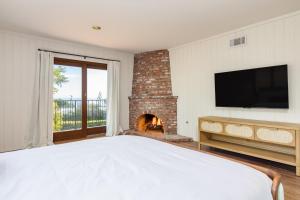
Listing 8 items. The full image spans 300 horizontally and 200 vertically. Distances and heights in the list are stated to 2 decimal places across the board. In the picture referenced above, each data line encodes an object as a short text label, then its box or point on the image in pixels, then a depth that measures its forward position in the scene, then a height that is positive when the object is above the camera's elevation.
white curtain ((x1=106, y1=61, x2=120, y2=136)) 5.12 +0.06
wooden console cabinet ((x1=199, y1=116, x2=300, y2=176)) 2.66 -0.58
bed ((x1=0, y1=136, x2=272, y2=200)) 0.93 -0.44
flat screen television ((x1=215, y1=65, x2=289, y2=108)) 3.03 +0.24
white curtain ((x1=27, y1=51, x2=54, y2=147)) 3.99 -0.05
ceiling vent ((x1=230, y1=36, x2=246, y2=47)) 3.59 +1.17
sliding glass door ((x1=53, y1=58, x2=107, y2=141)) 4.54 +0.11
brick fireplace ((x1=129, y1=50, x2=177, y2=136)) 5.04 +0.14
